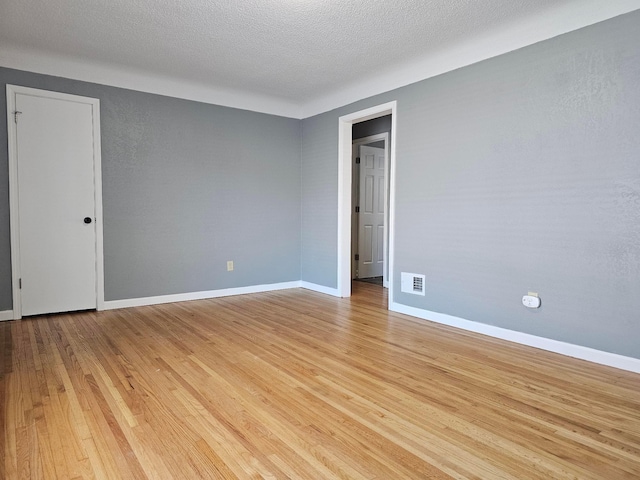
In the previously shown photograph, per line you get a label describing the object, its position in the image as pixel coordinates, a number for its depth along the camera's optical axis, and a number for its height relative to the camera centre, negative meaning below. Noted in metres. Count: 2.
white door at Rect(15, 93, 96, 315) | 3.88 +0.22
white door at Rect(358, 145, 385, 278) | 6.39 +0.24
